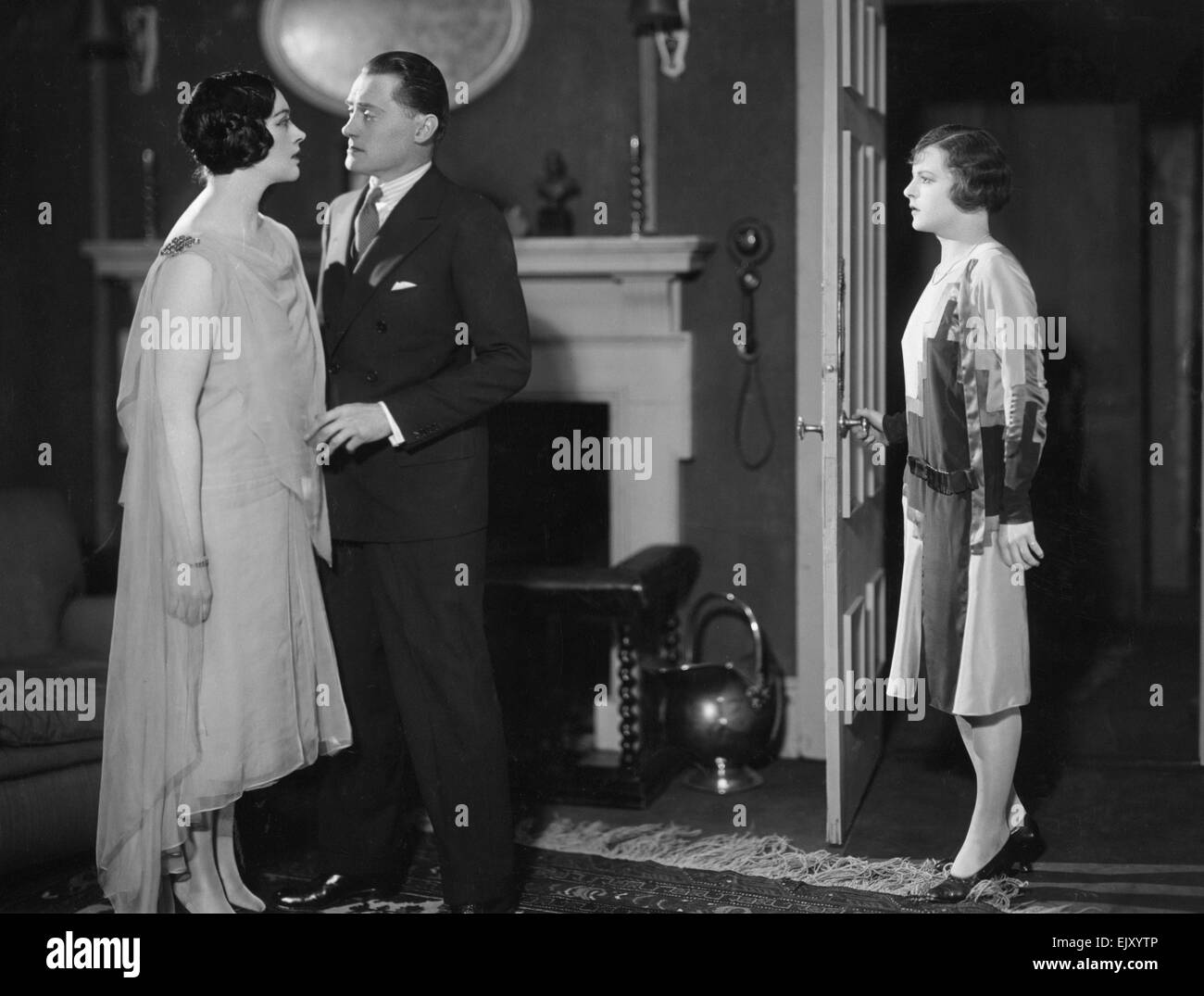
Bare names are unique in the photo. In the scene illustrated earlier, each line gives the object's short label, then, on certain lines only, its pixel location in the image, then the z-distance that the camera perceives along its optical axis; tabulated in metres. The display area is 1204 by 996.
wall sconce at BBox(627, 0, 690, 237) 3.94
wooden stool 3.60
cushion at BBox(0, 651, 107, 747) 2.98
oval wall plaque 4.02
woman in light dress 2.55
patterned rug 2.92
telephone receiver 4.00
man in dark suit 2.70
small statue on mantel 4.02
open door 3.14
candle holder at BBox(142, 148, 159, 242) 3.99
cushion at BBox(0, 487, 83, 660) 3.31
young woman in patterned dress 2.81
